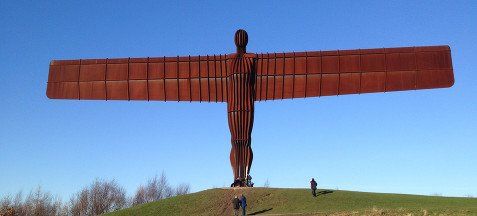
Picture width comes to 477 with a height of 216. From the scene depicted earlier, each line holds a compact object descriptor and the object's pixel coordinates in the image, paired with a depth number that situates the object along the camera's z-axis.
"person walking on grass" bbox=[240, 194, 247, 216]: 24.72
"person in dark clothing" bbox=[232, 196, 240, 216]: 24.87
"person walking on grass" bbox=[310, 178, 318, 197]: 27.30
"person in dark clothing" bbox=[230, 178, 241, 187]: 27.45
